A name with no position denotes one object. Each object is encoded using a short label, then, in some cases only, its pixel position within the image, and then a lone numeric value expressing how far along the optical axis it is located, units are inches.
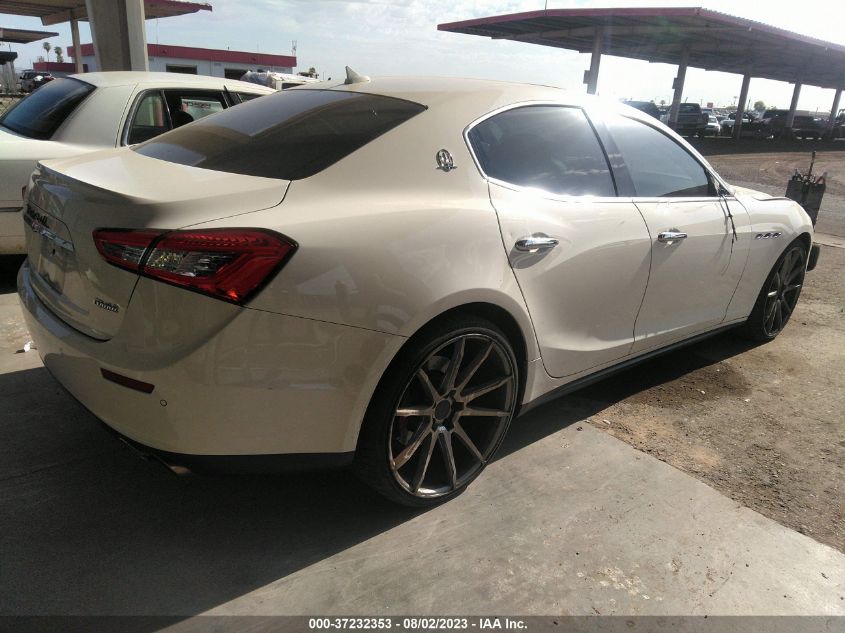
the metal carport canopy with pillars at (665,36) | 1019.3
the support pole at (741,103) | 1647.4
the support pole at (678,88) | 1337.4
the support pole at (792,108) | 1871.1
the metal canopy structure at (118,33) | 404.8
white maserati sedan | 73.0
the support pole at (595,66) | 1194.6
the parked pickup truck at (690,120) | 1434.5
